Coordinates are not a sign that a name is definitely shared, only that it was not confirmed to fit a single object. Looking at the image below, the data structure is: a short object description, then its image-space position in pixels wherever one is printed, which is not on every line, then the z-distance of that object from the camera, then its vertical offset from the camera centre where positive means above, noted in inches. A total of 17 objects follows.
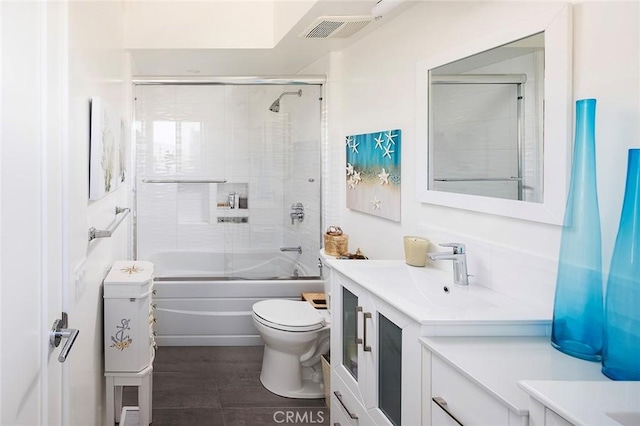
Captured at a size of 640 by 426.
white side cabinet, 99.1 -26.5
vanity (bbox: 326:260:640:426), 42.0 -16.4
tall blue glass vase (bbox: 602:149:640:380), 45.4 -8.3
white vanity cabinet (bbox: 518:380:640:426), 36.5 -14.8
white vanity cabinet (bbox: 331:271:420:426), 65.8 -23.9
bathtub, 163.2 -34.0
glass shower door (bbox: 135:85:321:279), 173.5 +4.8
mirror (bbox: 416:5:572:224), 64.9 +10.1
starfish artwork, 112.9 +4.5
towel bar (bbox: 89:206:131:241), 87.7 -6.8
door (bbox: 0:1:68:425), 42.0 -1.6
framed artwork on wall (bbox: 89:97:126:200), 84.3 +7.0
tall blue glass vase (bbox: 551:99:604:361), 53.7 -6.9
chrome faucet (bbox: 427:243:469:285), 81.6 -10.3
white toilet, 123.4 -36.3
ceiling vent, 113.6 +36.4
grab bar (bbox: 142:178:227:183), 177.3 +3.7
